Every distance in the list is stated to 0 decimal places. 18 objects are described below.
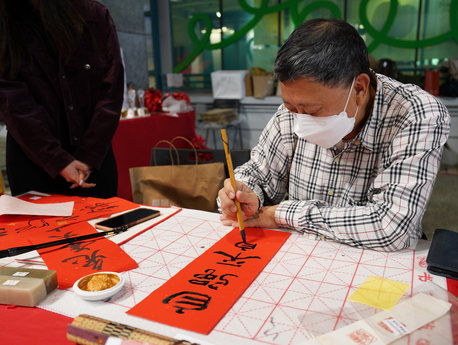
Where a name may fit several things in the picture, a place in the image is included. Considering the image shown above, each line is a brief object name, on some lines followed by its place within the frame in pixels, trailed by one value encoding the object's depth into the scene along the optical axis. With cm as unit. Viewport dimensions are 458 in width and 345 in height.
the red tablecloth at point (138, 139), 306
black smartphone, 113
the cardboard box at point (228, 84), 543
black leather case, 82
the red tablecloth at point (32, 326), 65
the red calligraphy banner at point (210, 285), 69
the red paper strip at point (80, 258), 87
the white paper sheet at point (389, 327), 60
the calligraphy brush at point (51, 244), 96
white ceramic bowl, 74
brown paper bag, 176
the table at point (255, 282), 66
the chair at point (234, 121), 549
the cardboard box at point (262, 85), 532
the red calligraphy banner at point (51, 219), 110
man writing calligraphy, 97
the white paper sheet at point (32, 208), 124
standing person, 143
